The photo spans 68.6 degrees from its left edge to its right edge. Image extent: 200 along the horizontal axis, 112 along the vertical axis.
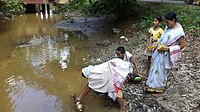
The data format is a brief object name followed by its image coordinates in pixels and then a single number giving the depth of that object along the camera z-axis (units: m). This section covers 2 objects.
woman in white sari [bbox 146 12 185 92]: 2.71
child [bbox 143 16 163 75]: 3.21
